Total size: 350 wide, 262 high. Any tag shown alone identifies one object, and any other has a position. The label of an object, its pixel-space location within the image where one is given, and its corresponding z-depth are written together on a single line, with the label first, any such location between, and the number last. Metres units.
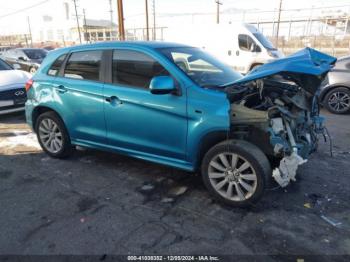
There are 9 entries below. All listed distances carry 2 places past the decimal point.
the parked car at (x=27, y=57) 15.30
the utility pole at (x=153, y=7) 48.28
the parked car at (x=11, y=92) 7.19
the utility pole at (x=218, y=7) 31.47
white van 13.06
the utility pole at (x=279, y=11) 27.27
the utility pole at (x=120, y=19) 16.61
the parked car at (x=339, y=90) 7.63
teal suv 3.31
